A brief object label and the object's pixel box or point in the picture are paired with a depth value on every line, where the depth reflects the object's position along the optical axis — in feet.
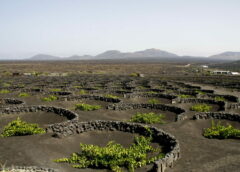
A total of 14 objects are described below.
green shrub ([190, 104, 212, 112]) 91.09
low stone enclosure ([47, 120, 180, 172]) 52.85
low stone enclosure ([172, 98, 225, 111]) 103.22
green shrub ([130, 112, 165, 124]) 75.15
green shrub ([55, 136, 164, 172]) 44.96
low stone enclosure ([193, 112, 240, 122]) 77.90
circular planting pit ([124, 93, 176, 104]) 112.16
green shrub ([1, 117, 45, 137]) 61.00
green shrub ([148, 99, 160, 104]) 107.92
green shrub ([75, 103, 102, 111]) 92.07
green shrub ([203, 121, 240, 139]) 61.98
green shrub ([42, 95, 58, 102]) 110.48
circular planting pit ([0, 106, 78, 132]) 77.61
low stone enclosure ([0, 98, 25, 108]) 102.80
